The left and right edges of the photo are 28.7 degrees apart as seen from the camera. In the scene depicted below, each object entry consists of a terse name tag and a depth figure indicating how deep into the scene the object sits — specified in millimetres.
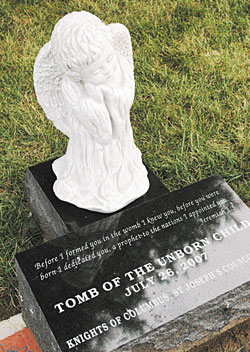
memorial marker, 2039
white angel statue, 2029
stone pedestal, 2457
